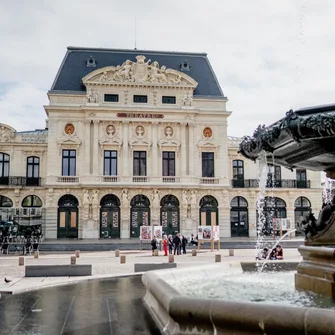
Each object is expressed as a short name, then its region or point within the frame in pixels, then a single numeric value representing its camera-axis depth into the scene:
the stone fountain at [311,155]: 7.44
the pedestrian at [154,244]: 30.42
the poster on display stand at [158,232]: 34.13
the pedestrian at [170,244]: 30.70
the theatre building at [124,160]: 43.81
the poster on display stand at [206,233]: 35.47
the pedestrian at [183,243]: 31.52
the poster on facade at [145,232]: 34.39
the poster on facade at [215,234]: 33.66
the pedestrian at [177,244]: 30.55
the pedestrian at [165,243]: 29.73
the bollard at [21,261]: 22.25
